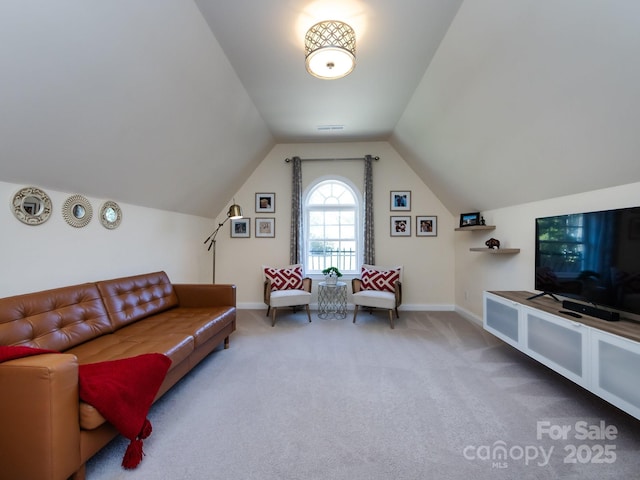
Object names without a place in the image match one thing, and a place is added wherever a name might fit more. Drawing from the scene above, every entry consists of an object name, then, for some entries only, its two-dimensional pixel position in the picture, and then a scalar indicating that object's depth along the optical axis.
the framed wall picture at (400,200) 4.84
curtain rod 4.87
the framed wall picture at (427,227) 4.80
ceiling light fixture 2.01
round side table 4.63
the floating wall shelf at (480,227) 3.60
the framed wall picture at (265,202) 4.95
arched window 5.05
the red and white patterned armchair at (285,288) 4.04
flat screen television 1.83
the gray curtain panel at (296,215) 4.77
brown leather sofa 1.23
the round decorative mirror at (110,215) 2.72
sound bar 1.92
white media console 1.60
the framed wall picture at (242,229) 4.95
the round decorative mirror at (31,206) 2.00
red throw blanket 1.36
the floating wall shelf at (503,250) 3.15
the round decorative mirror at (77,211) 2.36
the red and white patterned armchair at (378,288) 3.98
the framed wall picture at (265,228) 4.94
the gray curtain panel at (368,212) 4.74
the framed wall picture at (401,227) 4.82
